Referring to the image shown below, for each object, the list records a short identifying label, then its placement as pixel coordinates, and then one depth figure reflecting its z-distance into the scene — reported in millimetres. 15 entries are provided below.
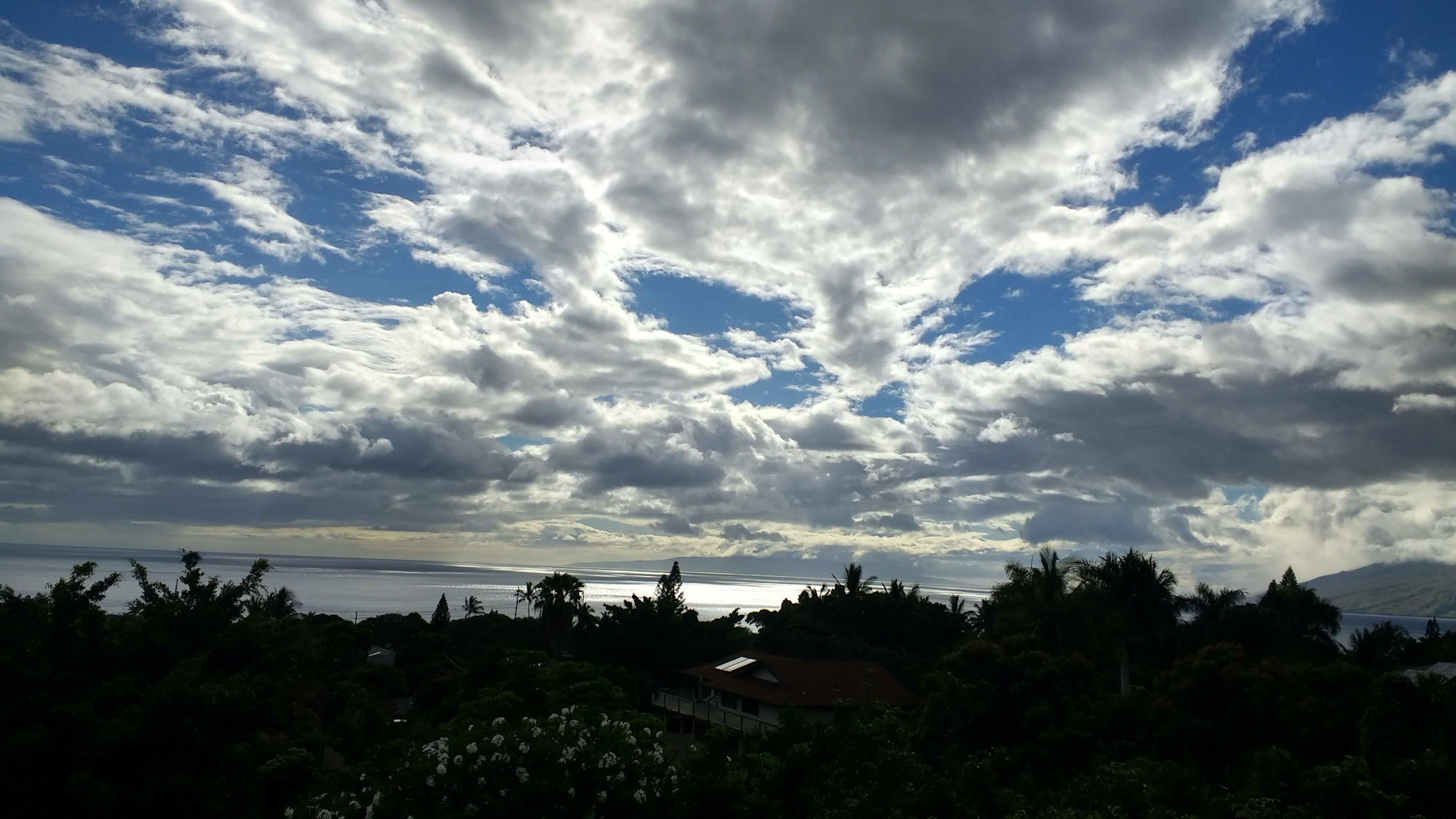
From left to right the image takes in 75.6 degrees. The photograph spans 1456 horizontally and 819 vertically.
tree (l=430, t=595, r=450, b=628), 91919
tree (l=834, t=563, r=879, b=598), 74688
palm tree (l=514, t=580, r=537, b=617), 76669
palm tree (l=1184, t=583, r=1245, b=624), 49319
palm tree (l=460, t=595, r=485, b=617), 118938
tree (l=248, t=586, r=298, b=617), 57841
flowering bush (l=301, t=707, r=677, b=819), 12820
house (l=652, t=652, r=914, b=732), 42594
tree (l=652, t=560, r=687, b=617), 70250
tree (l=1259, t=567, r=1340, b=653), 52562
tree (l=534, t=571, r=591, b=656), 69688
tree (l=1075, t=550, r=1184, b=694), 46312
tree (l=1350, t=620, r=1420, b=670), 52438
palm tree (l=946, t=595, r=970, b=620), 77388
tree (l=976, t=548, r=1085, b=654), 41438
